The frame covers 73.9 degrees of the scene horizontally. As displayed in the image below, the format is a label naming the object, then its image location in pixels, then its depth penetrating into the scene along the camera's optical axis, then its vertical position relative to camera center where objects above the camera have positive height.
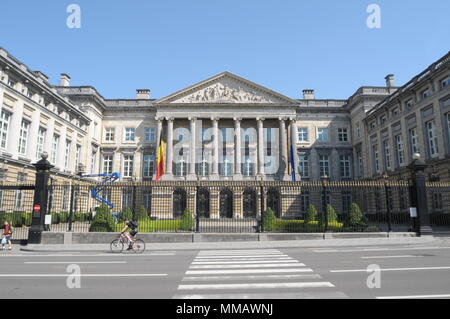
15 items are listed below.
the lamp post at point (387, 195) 18.37 +0.54
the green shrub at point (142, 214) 26.34 -0.87
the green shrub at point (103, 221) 19.81 -1.10
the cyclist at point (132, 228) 15.07 -1.18
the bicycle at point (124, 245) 15.12 -2.20
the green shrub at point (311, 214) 29.20 -0.93
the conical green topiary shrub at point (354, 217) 20.28 -0.85
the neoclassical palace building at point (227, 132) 39.72 +11.29
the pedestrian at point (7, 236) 16.27 -1.70
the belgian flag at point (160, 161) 43.59 +6.39
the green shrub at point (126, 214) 24.46 -0.79
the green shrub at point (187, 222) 23.12 -1.36
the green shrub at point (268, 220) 23.77 -1.30
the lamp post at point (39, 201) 17.17 +0.20
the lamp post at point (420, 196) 18.62 +0.52
